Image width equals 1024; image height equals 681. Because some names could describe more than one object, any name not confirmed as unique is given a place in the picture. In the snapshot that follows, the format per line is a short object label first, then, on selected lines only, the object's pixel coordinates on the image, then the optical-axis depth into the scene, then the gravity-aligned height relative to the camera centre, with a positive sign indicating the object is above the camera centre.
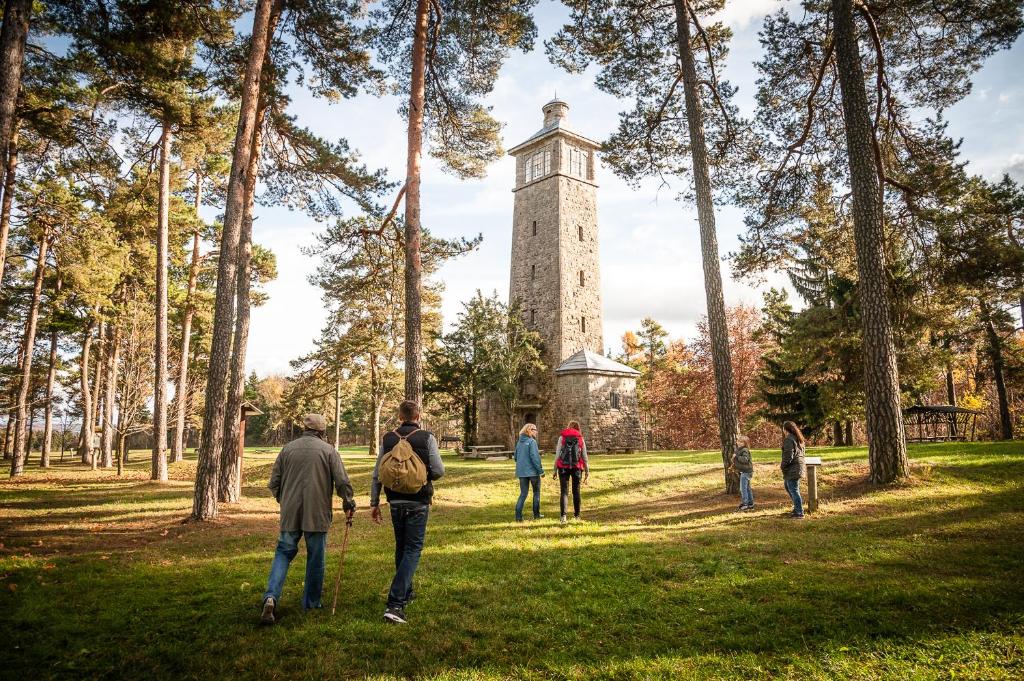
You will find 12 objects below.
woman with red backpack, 8.51 -0.81
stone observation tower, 23.78 +5.91
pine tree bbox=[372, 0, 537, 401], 10.93 +7.77
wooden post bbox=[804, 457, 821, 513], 8.09 -1.35
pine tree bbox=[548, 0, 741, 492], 10.78 +7.01
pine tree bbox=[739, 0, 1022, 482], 8.91 +5.98
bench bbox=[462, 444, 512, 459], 22.48 -1.83
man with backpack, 4.17 -0.67
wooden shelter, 19.92 -1.00
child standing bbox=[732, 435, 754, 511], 8.94 -1.19
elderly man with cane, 4.21 -0.69
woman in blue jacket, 8.60 -0.90
